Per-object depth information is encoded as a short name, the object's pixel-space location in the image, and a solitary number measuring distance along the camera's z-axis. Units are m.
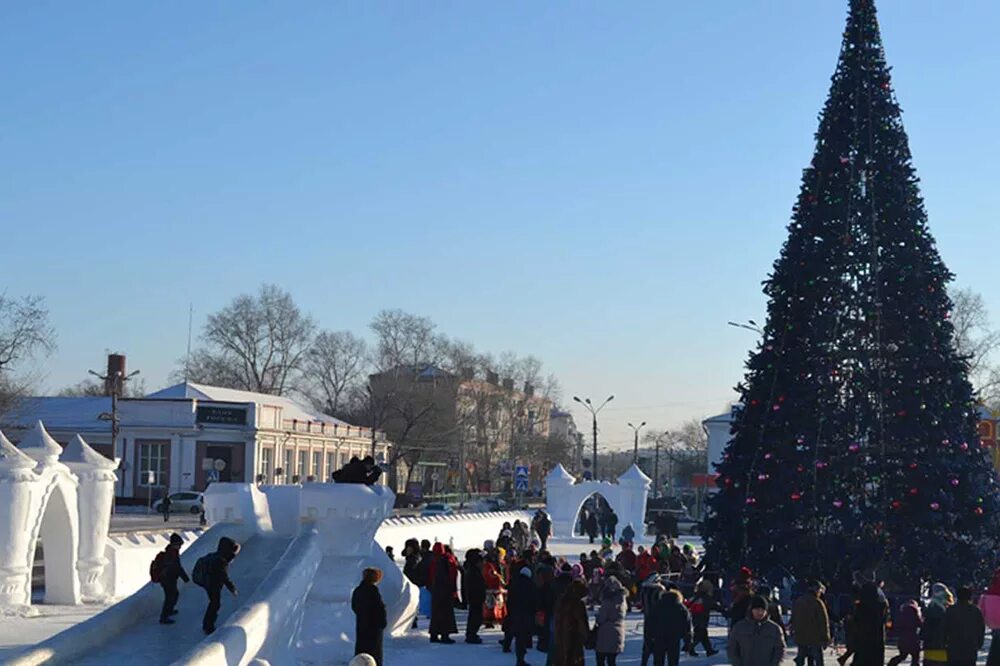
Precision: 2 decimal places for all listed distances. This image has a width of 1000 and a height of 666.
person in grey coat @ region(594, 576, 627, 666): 16.20
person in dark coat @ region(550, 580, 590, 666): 14.82
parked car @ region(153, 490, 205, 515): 61.93
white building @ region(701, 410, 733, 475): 77.31
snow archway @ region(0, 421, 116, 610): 23.00
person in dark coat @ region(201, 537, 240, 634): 16.25
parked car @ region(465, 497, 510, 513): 74.56
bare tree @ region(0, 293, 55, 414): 65.25
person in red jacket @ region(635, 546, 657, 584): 25.14
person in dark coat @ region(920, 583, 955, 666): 15.16
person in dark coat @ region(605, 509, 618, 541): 49.12
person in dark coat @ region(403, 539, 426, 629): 21.98
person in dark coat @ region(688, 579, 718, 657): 19.14
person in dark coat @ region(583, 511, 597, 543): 49.00
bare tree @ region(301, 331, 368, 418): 105.31
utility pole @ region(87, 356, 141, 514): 53.47
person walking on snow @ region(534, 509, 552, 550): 41.03
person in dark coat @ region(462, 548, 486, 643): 19.84
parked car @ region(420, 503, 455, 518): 62.41
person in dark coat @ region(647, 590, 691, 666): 16.16
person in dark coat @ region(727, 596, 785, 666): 12.17
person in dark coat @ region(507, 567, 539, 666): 17.53
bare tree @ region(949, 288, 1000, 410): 56.28
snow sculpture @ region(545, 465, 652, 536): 49.94
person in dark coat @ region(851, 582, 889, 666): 15.27
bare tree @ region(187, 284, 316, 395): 102.06
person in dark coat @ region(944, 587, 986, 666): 14.80
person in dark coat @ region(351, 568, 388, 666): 13.93
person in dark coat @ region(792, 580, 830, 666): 15.75
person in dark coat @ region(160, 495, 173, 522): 53.26
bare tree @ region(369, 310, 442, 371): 105.56
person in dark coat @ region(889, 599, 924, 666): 17.05
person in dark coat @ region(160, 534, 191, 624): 16.95
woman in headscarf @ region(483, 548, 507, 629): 21.45
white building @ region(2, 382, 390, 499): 72.06
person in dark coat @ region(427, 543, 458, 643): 19.64
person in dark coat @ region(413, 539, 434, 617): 21.83
